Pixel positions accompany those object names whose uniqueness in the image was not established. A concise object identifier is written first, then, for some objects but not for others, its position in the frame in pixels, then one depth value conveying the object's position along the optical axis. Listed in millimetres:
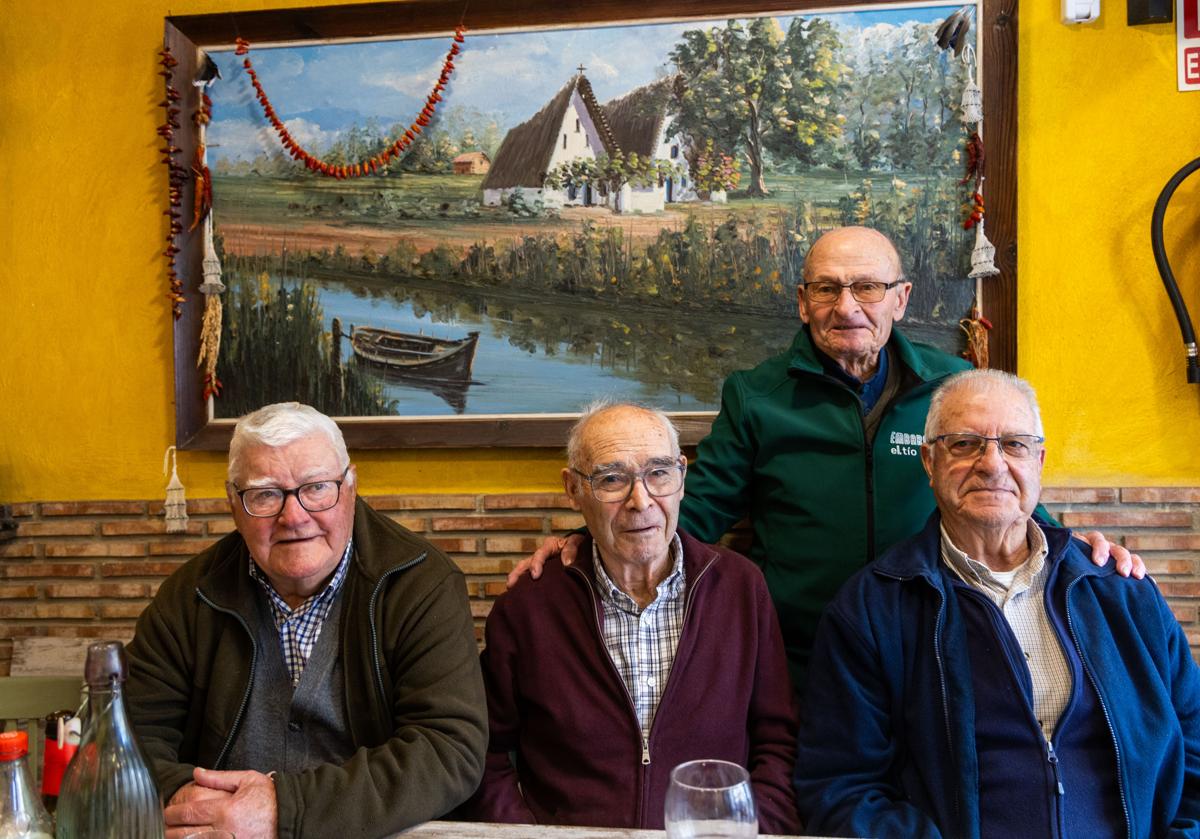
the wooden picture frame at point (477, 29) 2559
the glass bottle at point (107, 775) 1313
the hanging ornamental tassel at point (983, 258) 2543
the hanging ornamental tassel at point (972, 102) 2539
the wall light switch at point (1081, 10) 2492
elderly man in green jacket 2211
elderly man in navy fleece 1637
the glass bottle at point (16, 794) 1300
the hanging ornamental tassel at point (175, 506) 2893
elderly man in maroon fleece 1837
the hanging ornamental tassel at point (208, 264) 2855
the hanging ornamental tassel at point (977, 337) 2564
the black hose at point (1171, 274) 2443
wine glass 1157
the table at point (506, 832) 1457
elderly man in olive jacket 1779
